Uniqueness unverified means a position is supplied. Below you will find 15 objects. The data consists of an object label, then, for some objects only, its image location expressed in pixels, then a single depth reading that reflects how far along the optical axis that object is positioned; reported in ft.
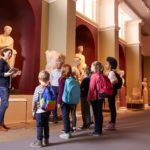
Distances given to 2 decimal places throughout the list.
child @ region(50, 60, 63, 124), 16.14
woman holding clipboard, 12.71
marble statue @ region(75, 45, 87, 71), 27.13
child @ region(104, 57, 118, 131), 13.84
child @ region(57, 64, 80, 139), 11.35
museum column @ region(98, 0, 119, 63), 34.53
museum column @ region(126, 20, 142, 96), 44.27
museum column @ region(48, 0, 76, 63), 22.95
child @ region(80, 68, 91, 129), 14.16
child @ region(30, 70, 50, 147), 9.67
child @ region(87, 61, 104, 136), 12.21
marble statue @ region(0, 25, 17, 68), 19.38
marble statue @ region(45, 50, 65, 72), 18.75
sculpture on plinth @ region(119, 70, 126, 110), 37.47
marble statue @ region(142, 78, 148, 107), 44.64
